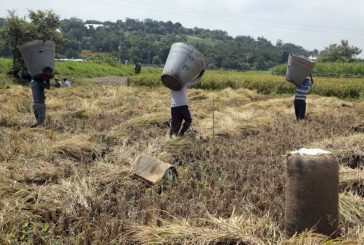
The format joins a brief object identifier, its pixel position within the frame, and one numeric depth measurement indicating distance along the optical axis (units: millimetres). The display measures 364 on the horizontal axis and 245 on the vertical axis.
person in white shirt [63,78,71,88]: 18827
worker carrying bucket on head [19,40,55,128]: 7484
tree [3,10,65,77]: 21109
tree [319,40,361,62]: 55219
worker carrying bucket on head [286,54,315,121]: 8898
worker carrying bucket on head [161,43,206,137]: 6461
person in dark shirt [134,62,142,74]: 34781
